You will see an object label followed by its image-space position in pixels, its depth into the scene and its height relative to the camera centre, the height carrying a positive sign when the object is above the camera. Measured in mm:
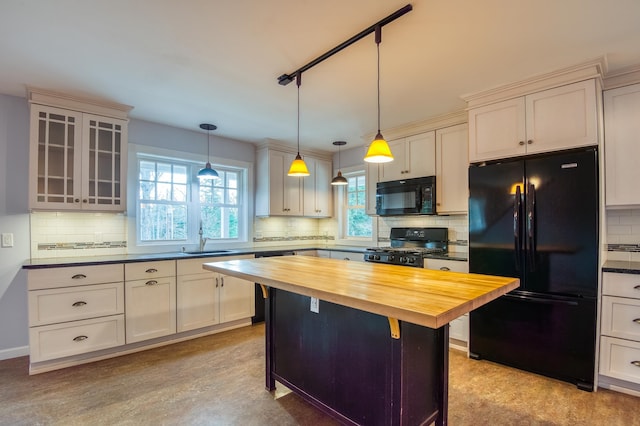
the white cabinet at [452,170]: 3512 +495
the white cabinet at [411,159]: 3785 +674
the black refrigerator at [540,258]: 2463 -353
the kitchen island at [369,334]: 1448 -677
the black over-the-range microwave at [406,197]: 3727 +222
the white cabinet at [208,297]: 3469 -918
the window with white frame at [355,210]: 5023 +79
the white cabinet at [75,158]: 2930 +551
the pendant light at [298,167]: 2795 +410
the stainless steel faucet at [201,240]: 4064 -309
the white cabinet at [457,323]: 3191 -1063
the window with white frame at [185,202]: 3861 +166
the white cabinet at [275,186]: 4578 +421
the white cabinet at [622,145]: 2527 +550
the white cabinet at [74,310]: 2697 -821
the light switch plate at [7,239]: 3000 -219
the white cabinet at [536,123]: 2477 +759
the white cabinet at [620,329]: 2359 -835
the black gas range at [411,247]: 3562 -396
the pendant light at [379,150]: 2119 +421
